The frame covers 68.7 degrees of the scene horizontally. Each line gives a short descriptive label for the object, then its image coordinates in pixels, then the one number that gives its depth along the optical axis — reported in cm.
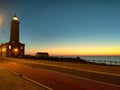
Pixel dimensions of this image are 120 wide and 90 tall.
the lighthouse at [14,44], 4564
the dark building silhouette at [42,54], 4257
